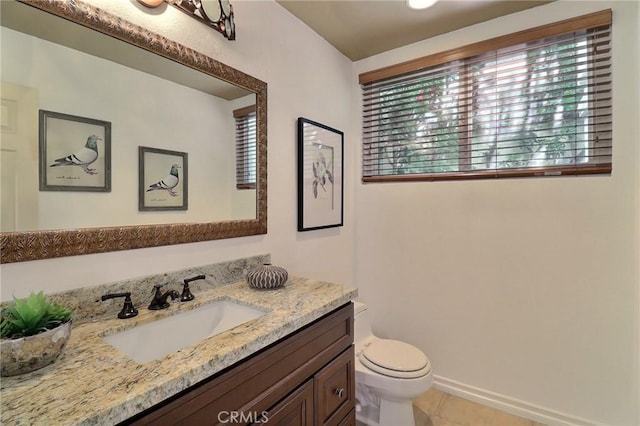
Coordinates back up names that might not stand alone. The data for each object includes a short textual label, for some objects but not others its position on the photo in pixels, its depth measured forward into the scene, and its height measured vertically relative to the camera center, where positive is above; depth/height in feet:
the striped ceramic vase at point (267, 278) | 4.31 -0.99
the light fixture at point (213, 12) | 4.03 +2.85
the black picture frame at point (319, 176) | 6.12 +0.77
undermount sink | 3.21 -1.45
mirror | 2.84 +0.99
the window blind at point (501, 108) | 5.41 +2.15
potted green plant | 2.12 -0.92
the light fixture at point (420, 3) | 5.34 +3.77
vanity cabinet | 2.35 -1.75
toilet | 5.05 -2.95
